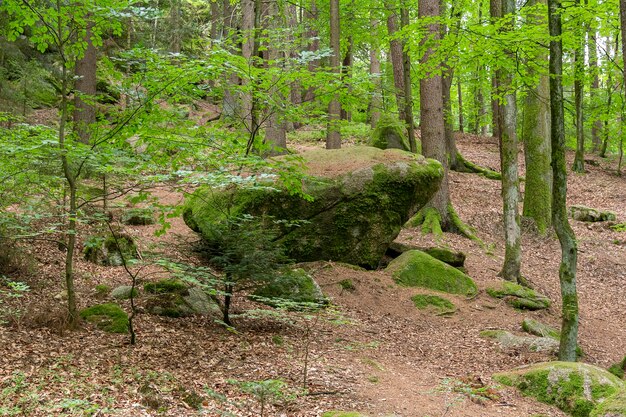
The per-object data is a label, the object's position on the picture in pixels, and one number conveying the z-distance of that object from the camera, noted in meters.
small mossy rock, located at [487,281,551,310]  10.27
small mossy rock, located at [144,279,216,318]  7.59
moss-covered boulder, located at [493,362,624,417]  6.20
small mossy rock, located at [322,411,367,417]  4.94
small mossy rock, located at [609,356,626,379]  7.70
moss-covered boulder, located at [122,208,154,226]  11.05
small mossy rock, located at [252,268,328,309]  7.46
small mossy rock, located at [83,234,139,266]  9.16
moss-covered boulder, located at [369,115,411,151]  16.75
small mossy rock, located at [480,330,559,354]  8.20
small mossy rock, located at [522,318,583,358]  8.94
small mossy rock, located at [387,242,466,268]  11.32
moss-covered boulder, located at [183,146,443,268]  9.80
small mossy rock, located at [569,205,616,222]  17.31
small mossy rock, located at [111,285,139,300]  7.71
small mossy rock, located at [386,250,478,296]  10.34
